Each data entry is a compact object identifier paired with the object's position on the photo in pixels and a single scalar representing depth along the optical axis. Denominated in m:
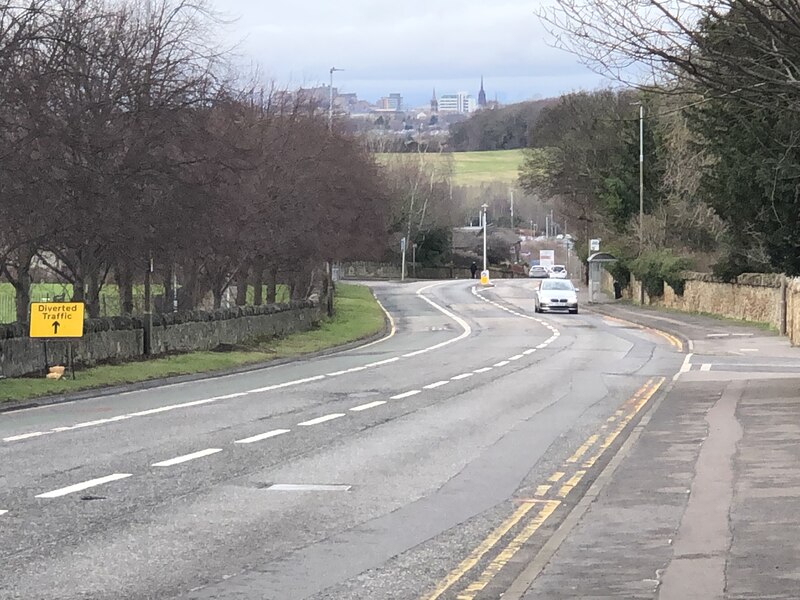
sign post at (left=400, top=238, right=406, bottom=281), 107.25
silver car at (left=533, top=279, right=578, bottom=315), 58.09
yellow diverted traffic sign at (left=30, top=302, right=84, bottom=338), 23.61
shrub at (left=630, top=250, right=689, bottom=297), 57.03
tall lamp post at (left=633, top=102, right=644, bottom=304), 61.41
